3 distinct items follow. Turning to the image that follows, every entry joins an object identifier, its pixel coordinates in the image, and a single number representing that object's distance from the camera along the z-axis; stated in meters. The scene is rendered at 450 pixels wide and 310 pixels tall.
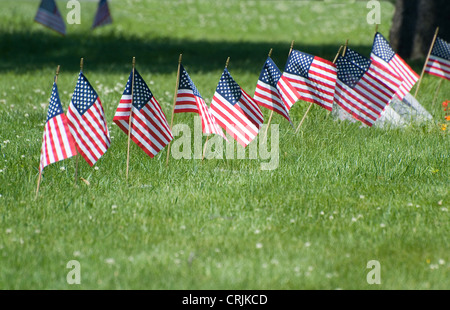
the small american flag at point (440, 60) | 19.62
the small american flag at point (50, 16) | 30.17
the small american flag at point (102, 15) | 32.22
